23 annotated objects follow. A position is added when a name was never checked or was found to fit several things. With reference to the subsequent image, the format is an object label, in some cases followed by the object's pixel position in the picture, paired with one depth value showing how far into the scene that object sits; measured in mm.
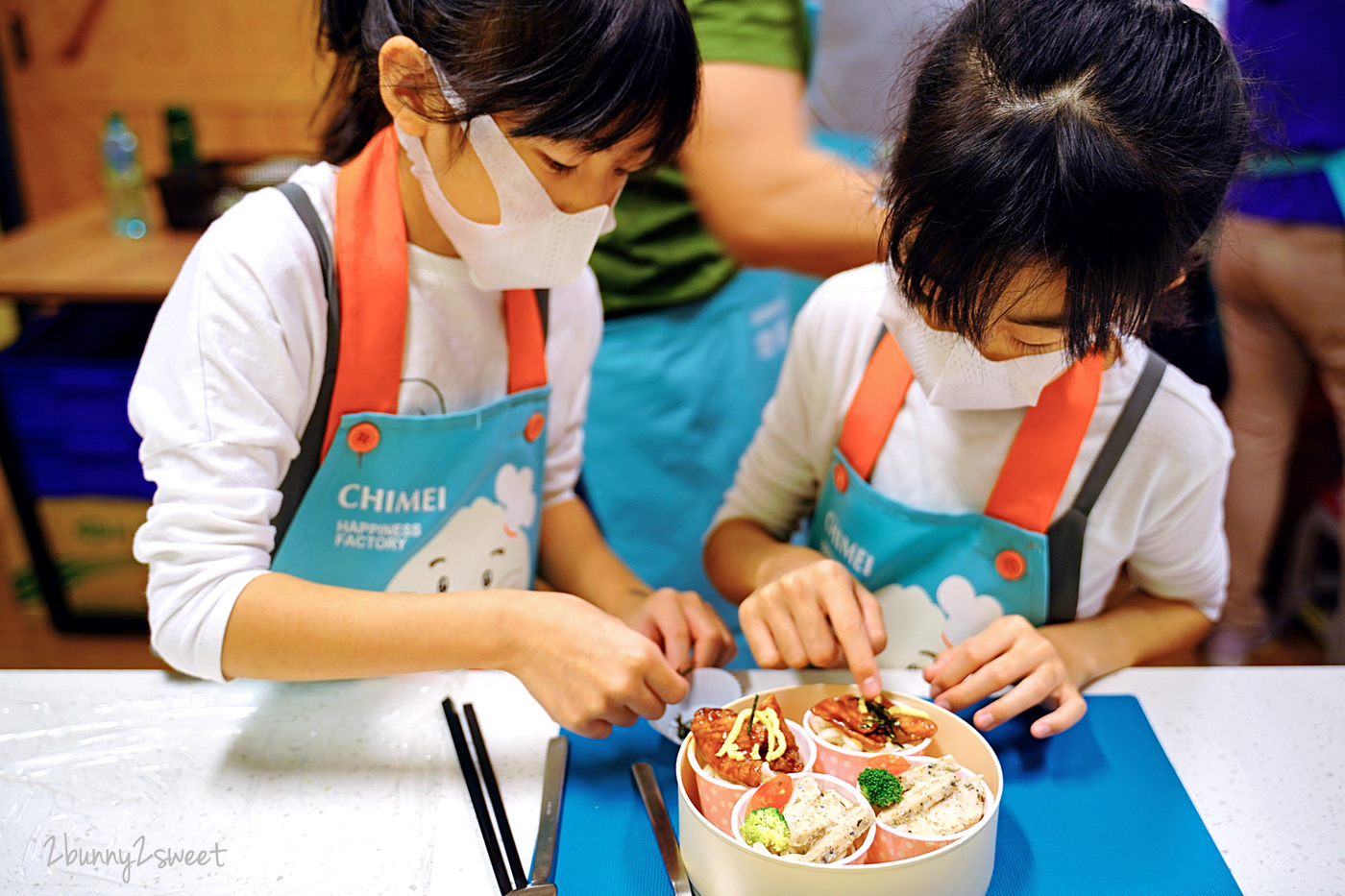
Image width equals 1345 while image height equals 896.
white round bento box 655
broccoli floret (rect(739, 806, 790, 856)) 678
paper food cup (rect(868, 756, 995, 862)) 683
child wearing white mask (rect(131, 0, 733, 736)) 845
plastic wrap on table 762
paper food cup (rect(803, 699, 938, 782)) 779
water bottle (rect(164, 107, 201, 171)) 2439
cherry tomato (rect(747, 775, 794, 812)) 713
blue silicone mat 758
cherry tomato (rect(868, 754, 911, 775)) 767
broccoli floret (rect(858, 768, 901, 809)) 722
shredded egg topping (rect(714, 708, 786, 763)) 759
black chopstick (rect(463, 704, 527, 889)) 757
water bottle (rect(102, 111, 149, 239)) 2367
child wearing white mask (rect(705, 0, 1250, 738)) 781
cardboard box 2301
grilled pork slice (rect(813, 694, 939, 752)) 805
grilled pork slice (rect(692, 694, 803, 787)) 747
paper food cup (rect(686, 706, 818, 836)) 737
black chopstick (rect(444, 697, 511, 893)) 754
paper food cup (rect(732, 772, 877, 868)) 683
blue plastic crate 2113
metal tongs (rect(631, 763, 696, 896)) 747
